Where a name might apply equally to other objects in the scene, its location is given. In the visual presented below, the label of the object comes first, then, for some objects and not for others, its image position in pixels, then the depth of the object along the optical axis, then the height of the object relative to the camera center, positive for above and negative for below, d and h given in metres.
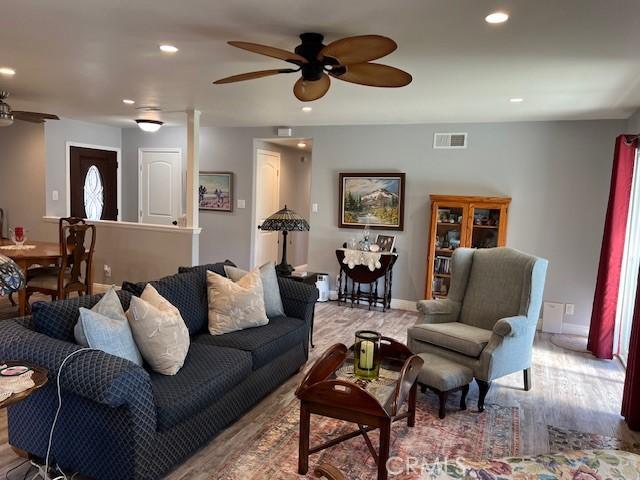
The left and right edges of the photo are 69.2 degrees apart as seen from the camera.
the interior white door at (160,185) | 7.17 +0.12
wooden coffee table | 2.14 -0.97
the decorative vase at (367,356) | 2.59 -0.86
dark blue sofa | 1.97 -0.98
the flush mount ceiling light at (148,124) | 5.77 +0.84
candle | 2.58 -0.84
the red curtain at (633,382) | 2.93 -1.07
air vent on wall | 5.46 +0.79
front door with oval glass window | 6.70 +0.10
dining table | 4.25 -0.64
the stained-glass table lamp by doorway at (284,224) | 4.14 -0.23
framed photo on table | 5.77 -0.48
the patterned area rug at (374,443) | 2.35 -1.36
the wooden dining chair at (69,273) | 4.52 -0.86
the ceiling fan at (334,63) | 2.18 +0.73
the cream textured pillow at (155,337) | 2.39 -0.75
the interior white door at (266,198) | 6.83 +0.00
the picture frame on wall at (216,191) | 6.79 +0.06
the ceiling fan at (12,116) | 4.33 +0.70
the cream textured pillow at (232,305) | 3.12 -0.74
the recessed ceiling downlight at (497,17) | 2.30 +0.96
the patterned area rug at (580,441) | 2.69 -1.35
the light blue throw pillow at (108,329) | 2.16 -0.67
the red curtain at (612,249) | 4.15 -0.32
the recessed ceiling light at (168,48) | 3.00 +0.94
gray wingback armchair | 3.11 -0.80
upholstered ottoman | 2.94 -1.10
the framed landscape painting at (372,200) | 5.78 +0.03
